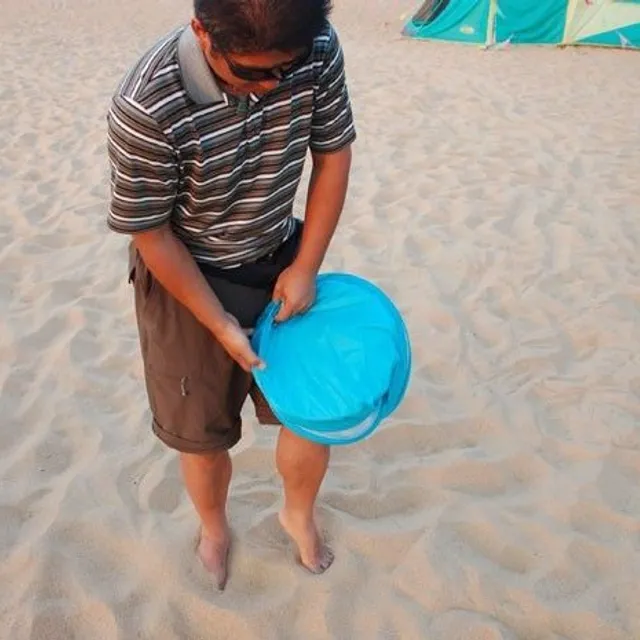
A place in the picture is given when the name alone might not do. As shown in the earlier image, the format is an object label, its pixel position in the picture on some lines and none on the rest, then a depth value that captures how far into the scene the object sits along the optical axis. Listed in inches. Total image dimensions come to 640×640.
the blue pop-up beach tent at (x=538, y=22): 369.6
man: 48.5
